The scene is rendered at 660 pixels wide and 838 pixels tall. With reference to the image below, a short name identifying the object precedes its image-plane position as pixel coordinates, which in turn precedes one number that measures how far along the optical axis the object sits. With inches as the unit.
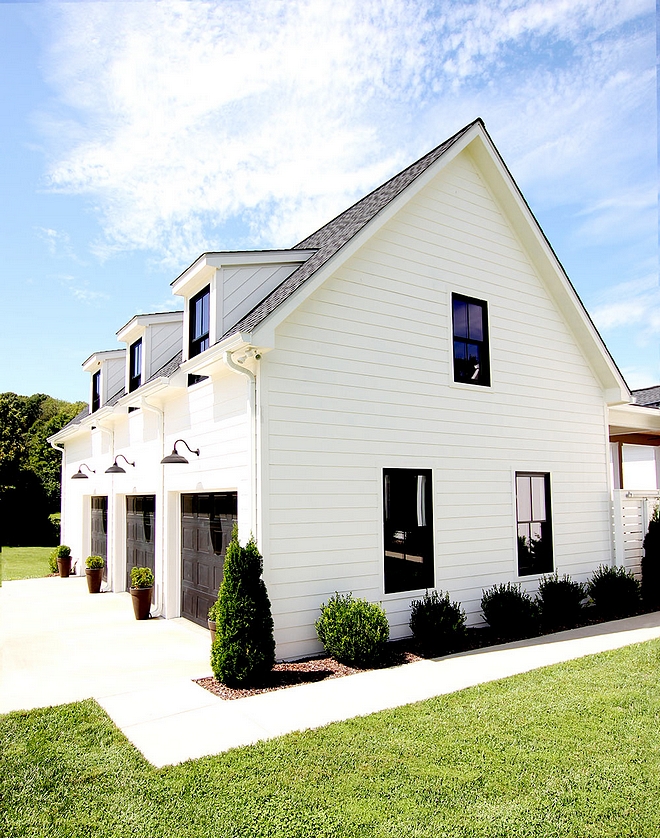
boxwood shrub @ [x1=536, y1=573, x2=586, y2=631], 413.1
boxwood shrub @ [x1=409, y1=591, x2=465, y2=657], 333.1
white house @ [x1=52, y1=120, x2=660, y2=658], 320.2
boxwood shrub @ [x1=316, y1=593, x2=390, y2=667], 296.0
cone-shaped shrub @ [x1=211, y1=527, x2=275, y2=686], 269.7
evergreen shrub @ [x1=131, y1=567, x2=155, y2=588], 426.6
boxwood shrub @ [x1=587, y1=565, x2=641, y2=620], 442.9
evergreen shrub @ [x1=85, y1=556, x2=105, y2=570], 557.3
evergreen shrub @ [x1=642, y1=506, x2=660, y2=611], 479.5
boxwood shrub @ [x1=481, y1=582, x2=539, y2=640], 373.1
